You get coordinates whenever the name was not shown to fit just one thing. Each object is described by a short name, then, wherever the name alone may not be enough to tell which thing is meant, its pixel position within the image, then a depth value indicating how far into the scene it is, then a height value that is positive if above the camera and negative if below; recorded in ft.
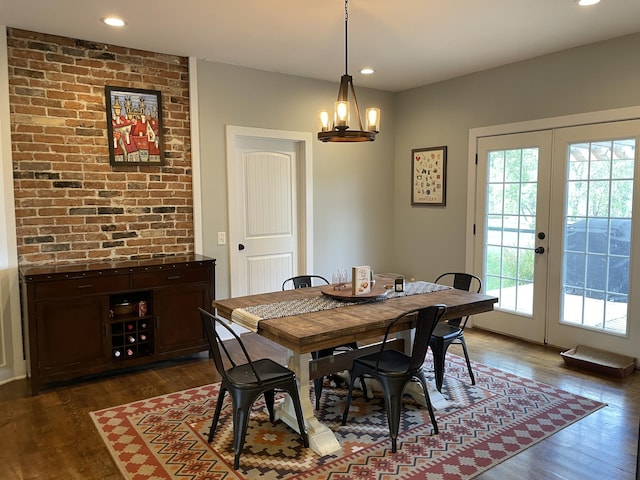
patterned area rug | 8.13 -4.46
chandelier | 9.21 +1.53
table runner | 9.00 -2.10
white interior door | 15.70 -0.23
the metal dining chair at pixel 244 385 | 8.25 -3.18
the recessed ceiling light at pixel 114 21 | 11.16 +4.26
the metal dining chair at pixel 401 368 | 8.64 -3.08
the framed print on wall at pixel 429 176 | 17.65 +1.01
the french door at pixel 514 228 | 14.76 -0.83
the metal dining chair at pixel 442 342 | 10.74 -3.13
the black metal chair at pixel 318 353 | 10.59 -3.58
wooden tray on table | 10.08 -1.96
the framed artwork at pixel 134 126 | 13.26 +2.17
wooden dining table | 8.16 -2.15
